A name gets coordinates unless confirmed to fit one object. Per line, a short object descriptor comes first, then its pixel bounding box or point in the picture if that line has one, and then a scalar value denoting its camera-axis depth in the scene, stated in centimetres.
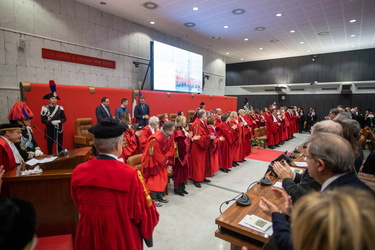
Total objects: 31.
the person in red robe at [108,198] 151
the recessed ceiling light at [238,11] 839
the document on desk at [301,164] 344
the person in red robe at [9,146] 254
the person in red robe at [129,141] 470
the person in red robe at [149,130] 459
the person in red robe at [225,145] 593
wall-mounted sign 708
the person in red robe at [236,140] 629
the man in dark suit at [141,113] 744
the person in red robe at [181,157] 425
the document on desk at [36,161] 256
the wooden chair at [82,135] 596
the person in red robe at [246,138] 690
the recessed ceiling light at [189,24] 991
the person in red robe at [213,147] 522
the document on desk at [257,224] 174
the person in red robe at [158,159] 370
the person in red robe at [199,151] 484
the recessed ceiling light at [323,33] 1088
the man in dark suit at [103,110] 627
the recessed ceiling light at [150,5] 775
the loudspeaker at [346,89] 1462
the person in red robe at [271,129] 912
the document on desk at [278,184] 262
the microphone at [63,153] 302
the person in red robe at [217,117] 672
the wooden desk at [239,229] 175
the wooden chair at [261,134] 858
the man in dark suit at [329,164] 135
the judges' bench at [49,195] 227
